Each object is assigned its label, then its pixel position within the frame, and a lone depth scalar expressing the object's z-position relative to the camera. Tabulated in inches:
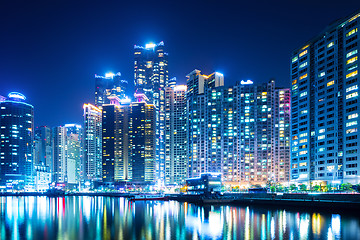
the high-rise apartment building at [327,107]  4099.4
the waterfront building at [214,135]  7249.0
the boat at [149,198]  6239.7
